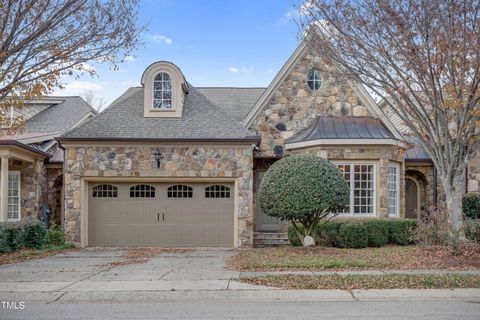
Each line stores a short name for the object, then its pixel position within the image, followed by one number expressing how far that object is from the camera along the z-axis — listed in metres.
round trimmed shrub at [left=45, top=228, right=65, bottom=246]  15.38
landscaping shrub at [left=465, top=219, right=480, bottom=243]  14.05
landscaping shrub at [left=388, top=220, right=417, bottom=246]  15.05
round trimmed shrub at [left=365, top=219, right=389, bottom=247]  14.70
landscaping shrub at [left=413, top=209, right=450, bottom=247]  12.74
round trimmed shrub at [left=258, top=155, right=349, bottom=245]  13.03
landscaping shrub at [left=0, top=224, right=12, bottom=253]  13.46
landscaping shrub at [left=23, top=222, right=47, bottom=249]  14.62
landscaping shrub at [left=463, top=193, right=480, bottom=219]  16.61
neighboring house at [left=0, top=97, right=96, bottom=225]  15.95
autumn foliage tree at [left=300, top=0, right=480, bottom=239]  11.23
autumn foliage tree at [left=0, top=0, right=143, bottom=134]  11.37
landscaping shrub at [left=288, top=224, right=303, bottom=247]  14.75
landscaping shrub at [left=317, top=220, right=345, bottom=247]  14.68
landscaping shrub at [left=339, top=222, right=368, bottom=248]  14.45
